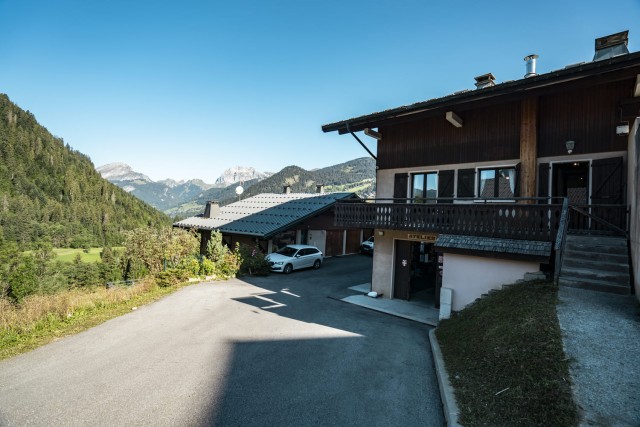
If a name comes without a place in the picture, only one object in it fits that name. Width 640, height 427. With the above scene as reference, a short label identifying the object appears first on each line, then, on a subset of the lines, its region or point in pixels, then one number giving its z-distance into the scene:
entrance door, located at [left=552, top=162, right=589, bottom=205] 10.15
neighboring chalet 22.44
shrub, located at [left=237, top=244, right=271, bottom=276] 18.50
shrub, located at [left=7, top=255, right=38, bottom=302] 33.19
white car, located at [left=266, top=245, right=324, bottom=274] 19.41
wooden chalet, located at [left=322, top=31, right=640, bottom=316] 8.22
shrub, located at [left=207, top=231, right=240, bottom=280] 17.91
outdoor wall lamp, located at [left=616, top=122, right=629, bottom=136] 8.71
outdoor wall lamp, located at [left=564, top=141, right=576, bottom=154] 9.70
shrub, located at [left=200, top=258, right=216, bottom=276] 17.25
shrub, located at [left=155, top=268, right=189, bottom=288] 15.31
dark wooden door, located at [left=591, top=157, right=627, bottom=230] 8.88
